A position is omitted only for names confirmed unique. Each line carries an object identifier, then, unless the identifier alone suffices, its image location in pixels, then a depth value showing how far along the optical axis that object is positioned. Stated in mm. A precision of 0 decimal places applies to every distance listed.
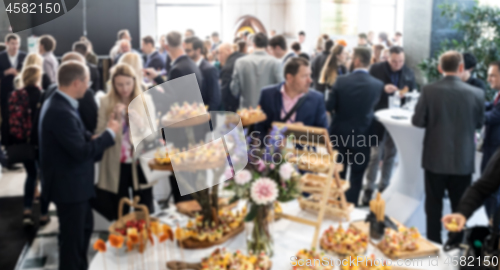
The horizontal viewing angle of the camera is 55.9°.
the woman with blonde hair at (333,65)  3955
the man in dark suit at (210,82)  3196
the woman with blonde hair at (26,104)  2980
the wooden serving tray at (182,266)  1648
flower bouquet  1615
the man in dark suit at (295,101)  2627
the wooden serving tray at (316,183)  1976
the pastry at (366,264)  1473
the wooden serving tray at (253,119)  2312
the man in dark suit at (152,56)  4945
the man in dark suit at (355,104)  3230
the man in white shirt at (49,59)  3912
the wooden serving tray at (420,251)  1677
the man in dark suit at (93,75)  4385
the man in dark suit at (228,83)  4156
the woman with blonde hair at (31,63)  3199
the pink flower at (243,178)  1606
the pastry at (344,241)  1685
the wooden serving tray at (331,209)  2049
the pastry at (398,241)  1698
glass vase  1714
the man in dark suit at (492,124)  2885
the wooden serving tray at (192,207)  2133
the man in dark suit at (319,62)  4672
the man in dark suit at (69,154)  2104
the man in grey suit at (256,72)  3699
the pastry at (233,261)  1540
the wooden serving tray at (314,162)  1870
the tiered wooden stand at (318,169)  1827
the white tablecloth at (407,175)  3348
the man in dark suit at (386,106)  3983
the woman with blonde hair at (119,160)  2547
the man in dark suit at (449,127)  2717
